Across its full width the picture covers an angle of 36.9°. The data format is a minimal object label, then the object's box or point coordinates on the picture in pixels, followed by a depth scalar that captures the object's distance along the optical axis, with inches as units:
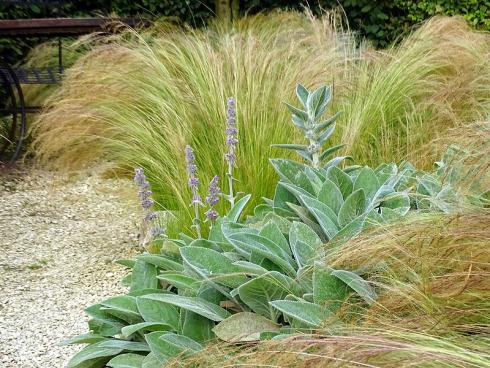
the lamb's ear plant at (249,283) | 66.1
